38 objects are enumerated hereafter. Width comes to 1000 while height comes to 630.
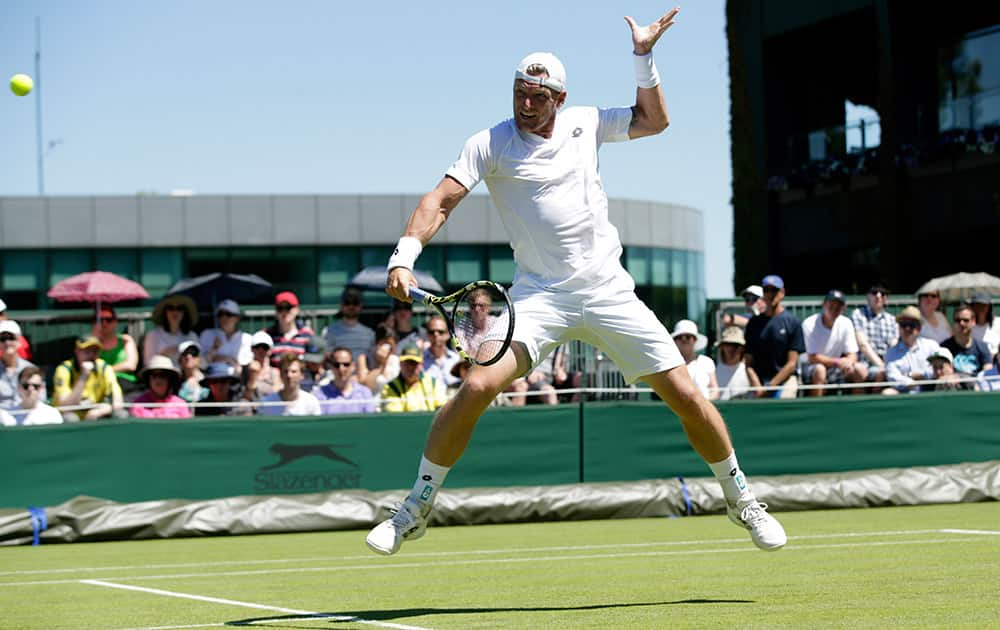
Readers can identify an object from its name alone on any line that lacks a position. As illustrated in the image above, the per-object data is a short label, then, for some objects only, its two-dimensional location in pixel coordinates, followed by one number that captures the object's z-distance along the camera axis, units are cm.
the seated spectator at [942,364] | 1634
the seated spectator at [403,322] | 1678
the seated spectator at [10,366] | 1491
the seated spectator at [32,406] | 1458
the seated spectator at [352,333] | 1647
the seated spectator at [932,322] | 1731
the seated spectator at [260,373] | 1548
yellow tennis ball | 1662
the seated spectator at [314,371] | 1636
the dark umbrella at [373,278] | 2017
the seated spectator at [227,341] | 1666
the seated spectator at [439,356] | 1585
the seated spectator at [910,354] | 1652
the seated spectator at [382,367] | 1603
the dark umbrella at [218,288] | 2034
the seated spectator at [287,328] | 1653
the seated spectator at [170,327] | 1627
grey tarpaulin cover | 1331
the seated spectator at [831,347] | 1641
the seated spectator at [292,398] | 1482
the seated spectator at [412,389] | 1515
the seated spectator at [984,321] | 1706
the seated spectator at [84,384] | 1509
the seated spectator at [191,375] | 1556
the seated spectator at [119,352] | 1617
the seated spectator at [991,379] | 1625
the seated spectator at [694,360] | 1540
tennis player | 718
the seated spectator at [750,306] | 1723
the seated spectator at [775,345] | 1603
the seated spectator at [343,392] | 1509
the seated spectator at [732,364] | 1581
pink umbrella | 1933
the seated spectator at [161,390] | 1477
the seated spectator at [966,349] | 1666
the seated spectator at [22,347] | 1608
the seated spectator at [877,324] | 1742
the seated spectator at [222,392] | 1534
